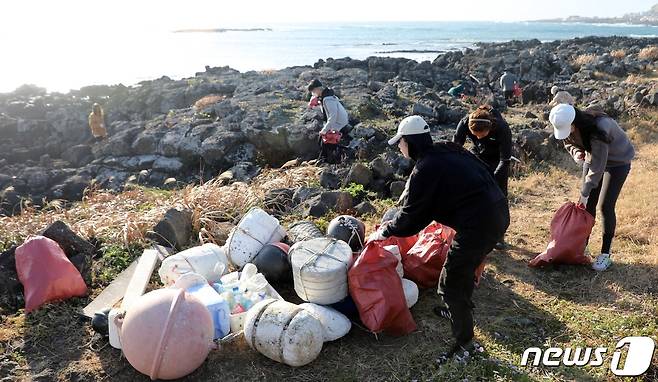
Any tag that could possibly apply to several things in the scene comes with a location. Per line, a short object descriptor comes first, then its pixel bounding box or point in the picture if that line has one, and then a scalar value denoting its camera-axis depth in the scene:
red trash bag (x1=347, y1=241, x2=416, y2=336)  4.12
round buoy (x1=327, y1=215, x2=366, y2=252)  5.30
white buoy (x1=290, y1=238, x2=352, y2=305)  4.20
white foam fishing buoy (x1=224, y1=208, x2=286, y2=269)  5.18
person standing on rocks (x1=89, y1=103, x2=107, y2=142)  15.32
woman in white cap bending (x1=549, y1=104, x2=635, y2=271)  4.74
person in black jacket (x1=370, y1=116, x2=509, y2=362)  3.56
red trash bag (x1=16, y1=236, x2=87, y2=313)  4.74
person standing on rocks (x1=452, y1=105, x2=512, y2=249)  5.10
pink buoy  3.58
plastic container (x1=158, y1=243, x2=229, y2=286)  4.74
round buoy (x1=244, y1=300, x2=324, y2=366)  3.80
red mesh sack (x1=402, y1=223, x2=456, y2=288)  4.82
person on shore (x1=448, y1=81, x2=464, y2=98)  18.36
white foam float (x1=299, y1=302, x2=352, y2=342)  4.10
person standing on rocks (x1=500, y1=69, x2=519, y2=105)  17.77
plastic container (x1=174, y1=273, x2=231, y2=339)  4.12
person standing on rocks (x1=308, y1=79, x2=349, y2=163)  8.75
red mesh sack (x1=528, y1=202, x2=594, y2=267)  5.14
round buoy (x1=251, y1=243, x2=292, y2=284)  4.90
